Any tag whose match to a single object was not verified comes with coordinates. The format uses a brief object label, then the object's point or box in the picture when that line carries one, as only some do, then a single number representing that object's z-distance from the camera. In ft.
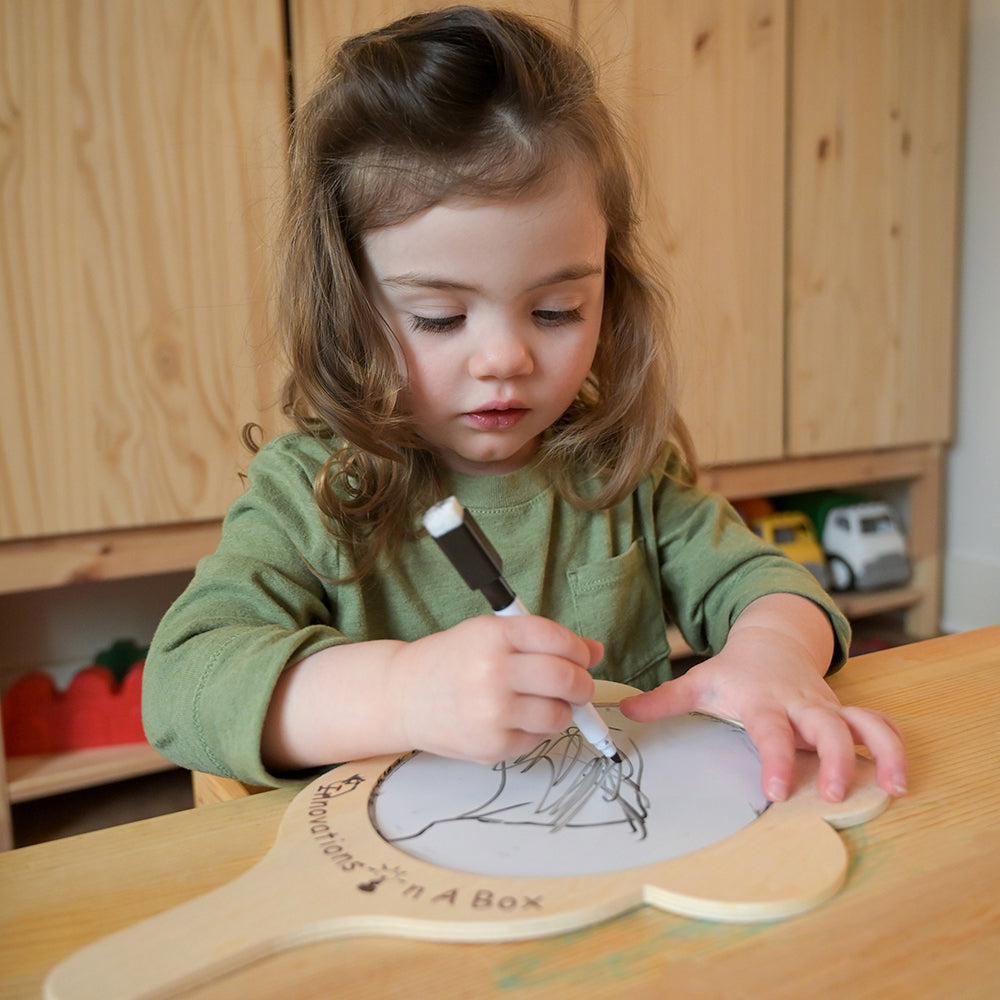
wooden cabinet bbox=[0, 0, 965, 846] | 3.99
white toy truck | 6.37
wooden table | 1.02
